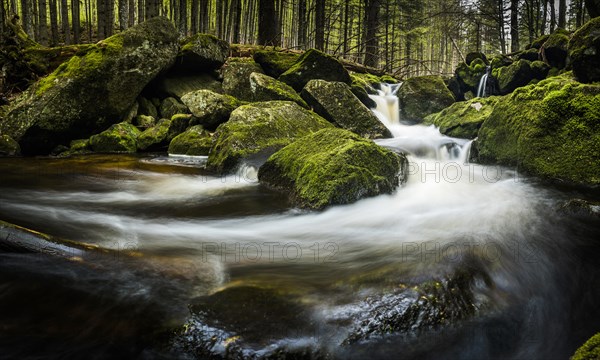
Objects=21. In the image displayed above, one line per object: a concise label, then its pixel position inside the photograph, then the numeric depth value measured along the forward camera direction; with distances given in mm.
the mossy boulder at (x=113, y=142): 9773
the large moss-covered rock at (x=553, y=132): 5516
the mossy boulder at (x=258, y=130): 7535
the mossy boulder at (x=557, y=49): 10758
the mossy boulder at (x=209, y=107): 9789
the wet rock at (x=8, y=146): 8883
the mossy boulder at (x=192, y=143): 9430
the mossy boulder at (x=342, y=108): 10203
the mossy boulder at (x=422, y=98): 13109
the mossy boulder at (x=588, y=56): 7543
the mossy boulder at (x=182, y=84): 12117
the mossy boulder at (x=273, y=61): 12828
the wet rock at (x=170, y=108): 11477
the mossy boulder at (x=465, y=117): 9781
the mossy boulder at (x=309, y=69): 11820
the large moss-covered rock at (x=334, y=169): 5098
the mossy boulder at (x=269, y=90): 10497
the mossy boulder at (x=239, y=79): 12070
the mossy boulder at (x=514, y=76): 11479
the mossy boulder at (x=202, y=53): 12102
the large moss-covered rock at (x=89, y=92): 9180
